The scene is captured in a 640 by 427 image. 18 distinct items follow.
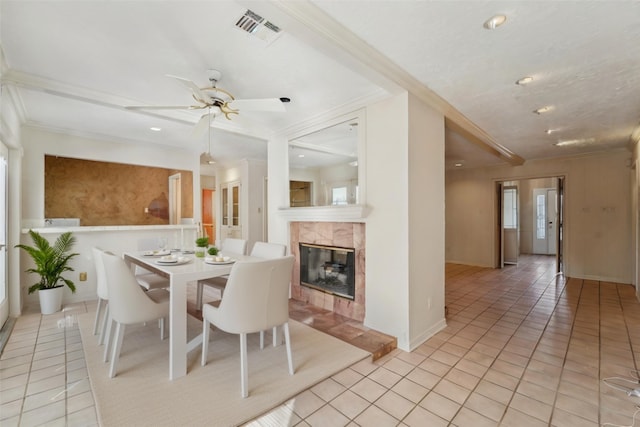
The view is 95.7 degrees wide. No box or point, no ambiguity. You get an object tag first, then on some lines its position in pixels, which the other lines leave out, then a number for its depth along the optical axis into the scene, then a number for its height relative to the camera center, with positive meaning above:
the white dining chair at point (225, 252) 3.30 -0.48
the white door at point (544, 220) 9.16 -0.26
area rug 1.77 -1.22
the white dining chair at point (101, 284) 2.62 -0.65
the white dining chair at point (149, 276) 3.07 -0.72
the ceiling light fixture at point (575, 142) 4.66 +1.16
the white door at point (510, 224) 7.61 -0.32
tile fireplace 3.25 -0.65
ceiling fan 2.40 +0.96
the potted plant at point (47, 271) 3.58 -0.72
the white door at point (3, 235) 3.18 -0.23
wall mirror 3.29 +0.62
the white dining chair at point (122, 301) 2.16 -0.66
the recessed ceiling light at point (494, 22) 1.75 +1.18
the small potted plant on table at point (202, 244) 2.84 -0.29
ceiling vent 1.83 +1.24
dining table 2.13 -0.66
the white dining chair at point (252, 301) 1.99 -0.63
